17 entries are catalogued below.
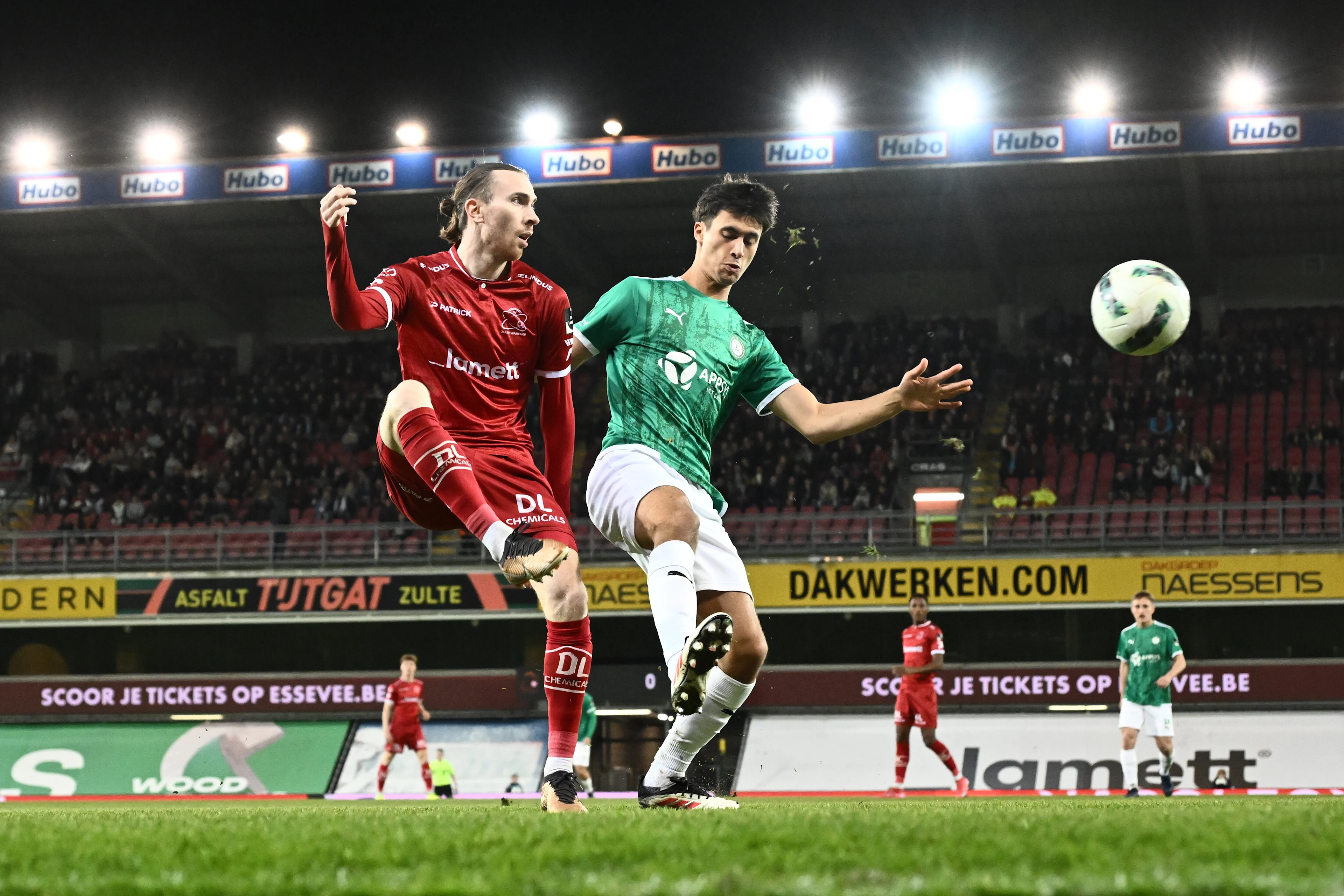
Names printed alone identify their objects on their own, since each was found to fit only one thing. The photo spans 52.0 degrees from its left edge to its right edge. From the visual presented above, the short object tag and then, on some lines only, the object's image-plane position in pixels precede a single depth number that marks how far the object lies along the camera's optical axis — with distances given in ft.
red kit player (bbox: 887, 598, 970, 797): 52.01
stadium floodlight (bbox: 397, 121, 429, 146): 90.22
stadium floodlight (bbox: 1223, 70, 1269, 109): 82.17
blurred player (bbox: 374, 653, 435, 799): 62.49
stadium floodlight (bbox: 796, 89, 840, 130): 87.15
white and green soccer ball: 26.58
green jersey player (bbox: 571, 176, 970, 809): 19.33
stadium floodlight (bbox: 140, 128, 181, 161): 93.15
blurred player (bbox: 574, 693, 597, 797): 57.47
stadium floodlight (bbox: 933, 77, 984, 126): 85.25
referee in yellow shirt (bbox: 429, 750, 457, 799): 70.03
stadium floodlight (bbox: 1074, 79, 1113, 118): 83.76
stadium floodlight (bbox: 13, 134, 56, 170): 93.66
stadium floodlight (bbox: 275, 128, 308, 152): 91.61
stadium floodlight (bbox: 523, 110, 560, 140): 89.86
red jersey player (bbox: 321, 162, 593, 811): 19.04
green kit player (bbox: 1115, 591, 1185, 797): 50.80
